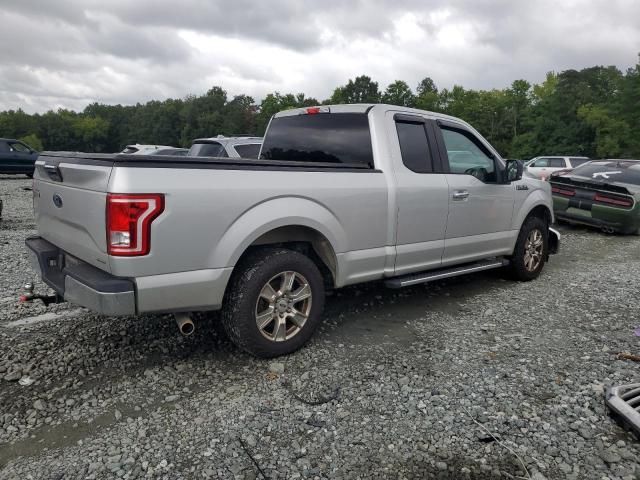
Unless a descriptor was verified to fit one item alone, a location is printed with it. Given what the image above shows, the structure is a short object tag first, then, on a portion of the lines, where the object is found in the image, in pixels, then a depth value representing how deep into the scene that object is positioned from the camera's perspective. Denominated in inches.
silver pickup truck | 115.4
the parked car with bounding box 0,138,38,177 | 768.3
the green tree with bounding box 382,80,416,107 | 2928.2
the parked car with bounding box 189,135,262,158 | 347.6
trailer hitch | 141.1
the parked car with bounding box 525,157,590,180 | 747.4
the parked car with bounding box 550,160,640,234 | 370.6
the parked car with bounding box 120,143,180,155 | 648.6
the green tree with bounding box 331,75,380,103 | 3085.6
